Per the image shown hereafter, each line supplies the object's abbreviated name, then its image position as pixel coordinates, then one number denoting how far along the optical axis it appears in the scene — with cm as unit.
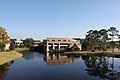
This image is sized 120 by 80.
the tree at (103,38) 4346
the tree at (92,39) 4637
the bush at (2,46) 3649
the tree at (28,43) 6802
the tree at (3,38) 3601
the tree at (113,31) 4091
